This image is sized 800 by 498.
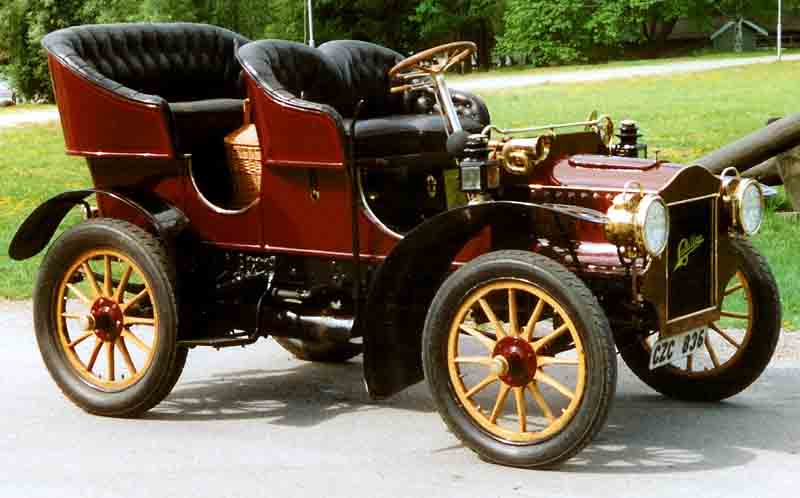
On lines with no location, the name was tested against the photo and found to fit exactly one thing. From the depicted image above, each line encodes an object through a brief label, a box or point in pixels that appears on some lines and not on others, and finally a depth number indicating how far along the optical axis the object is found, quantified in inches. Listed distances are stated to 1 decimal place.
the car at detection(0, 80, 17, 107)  1447.6
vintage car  186.9
